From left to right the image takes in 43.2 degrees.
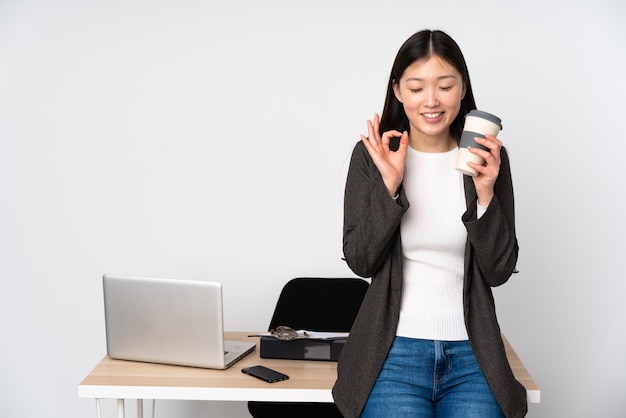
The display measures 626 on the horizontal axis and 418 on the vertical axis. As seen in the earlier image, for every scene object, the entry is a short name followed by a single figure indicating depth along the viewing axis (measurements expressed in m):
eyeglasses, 2.35
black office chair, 2.87
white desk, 2.07
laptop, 2.20
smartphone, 2.13
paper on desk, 2.34
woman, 1.83
